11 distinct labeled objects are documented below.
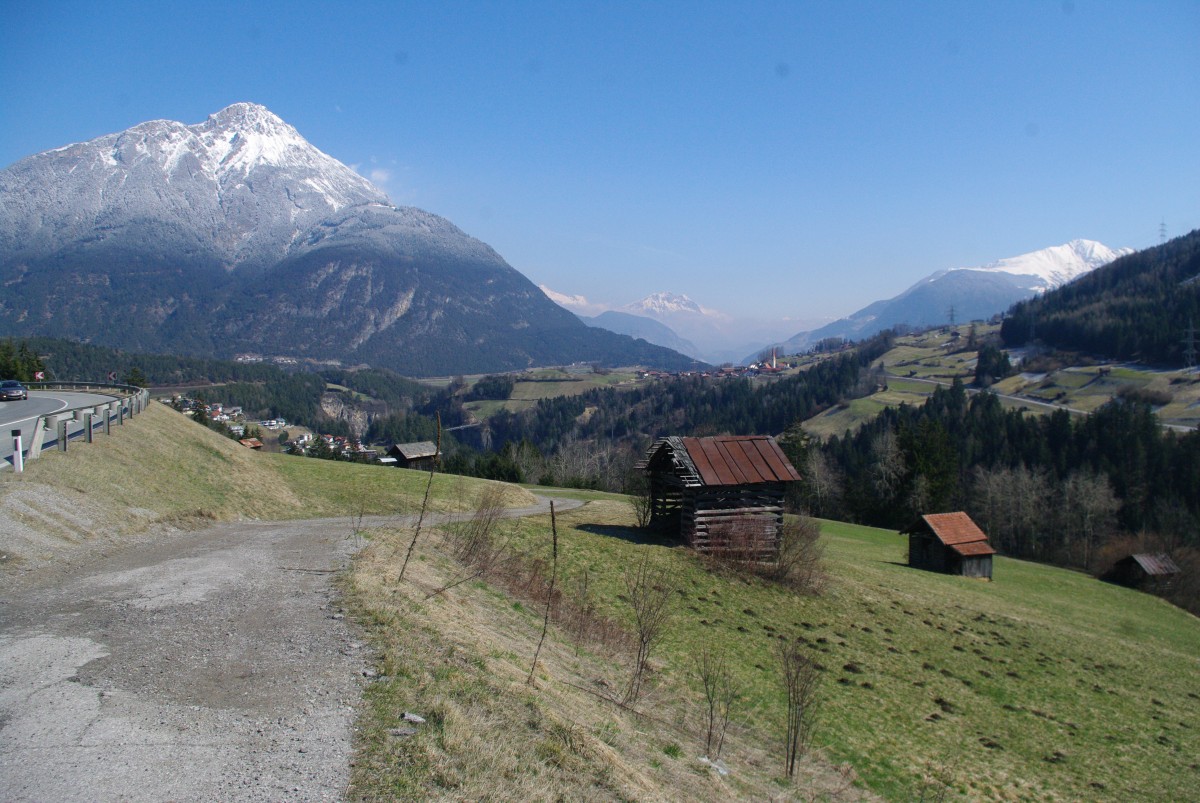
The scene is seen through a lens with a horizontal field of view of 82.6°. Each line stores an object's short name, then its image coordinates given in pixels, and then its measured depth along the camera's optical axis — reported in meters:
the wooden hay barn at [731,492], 26.19
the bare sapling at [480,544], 18.90
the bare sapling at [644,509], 30.72
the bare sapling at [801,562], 24.48
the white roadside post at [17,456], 16.62
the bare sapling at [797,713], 10.90
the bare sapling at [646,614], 13.29
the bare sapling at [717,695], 11.45
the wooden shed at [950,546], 38.28
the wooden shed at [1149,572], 45.25
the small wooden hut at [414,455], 67.56
